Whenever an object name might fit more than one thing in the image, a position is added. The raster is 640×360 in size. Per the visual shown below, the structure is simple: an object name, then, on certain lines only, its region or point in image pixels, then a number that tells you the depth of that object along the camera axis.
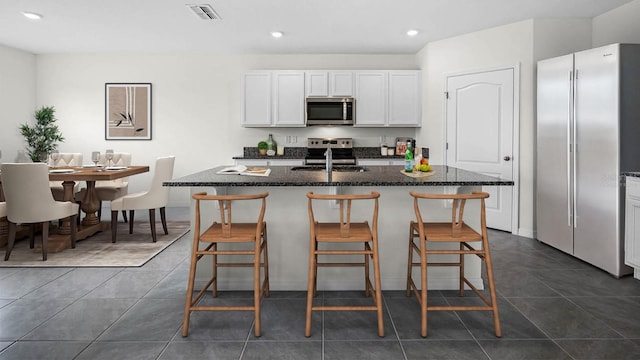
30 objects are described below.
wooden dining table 3.83
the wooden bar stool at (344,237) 2.13
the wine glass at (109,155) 4.64
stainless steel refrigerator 3.09
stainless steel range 5.95
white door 4.59
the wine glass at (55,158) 5.11
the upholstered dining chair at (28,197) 3.43
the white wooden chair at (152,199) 4.16
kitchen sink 3.32
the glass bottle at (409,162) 2.95
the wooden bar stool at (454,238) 2.14
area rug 3.46
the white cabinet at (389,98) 5.76
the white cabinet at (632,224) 2.88
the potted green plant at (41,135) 5.88
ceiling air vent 3.96
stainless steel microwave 5.74
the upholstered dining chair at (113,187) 4.88
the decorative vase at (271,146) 5.97
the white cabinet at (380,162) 5.63
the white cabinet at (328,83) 5.78
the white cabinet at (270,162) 5.71
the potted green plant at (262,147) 6.03
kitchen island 2.79
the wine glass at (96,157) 4.51
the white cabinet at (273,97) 5.78
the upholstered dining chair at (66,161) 5.09
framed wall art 6.13
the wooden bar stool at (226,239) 2.15
